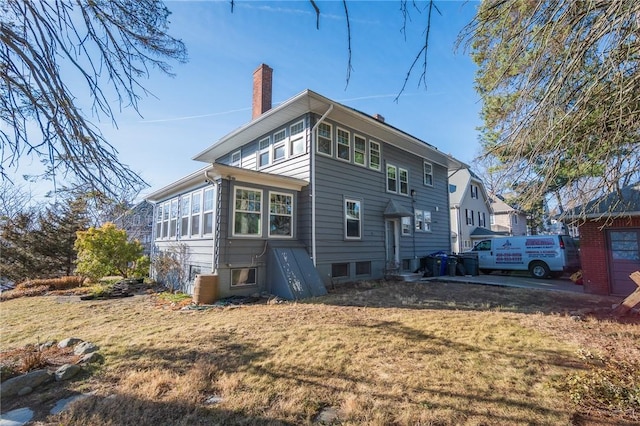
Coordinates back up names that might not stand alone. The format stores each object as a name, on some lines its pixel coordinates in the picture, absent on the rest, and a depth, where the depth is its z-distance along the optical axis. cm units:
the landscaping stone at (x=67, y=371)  323
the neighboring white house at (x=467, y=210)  2248
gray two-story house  850
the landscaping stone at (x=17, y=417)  249
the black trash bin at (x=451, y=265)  1305
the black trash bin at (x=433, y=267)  1288
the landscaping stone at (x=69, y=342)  436
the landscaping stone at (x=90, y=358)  363
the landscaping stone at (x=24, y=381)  293
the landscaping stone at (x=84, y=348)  400
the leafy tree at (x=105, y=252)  1073
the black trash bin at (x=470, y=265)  1342
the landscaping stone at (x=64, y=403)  266
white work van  1188
